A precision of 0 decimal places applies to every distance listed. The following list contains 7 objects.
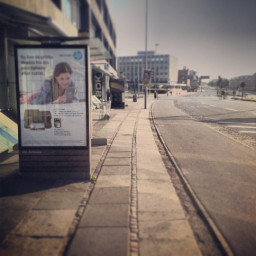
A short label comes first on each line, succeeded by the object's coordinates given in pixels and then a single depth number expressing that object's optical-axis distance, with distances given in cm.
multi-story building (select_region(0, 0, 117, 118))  595
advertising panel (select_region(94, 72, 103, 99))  2249
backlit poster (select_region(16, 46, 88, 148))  586
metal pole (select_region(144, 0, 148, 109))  3325
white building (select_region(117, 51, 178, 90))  16388
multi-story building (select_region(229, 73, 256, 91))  15794
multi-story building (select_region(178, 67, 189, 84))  19150
